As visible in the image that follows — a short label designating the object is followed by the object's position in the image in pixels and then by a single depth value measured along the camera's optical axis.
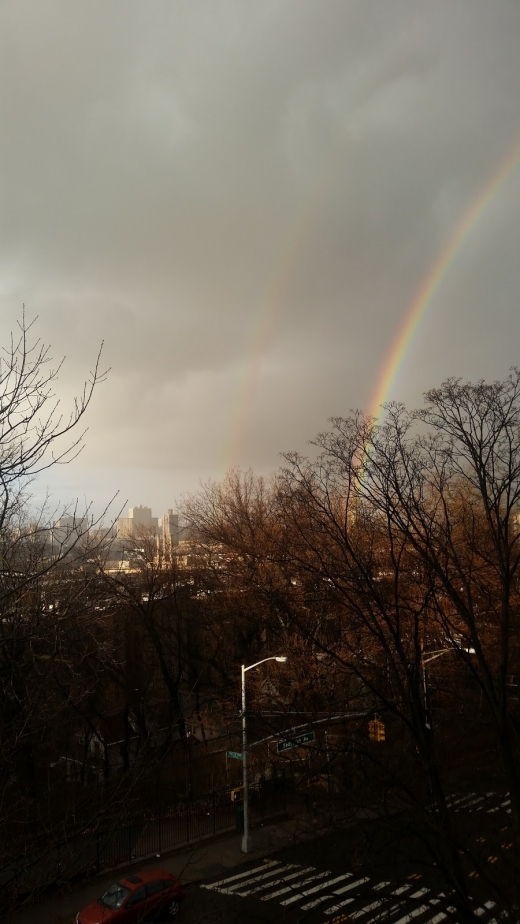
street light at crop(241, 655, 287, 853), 17.16
